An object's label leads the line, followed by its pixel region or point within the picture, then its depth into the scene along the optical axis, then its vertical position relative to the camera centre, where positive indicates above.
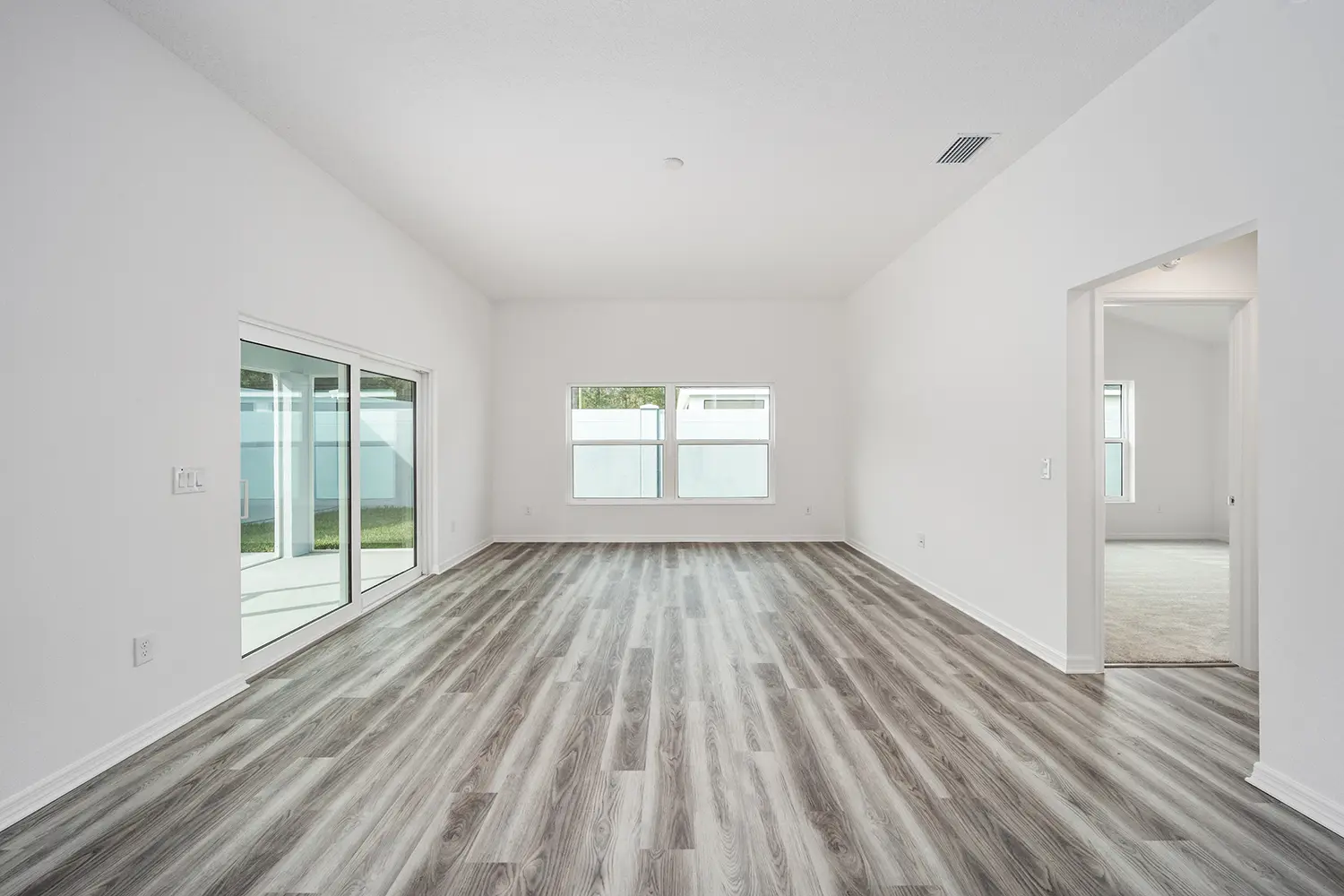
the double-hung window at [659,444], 7.21 +0.05
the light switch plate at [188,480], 2.54 -0.14
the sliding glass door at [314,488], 3.13 -0.25
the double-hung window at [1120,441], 7.97 +0.08
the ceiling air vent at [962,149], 3.24 +1.67
